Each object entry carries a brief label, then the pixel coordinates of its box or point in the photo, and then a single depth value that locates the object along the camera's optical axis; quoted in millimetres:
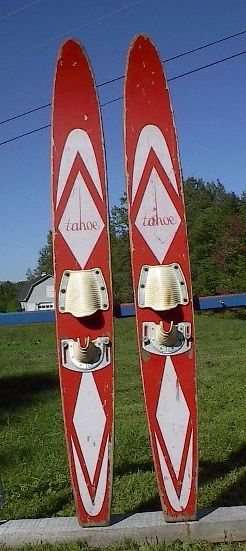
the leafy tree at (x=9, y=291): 51591
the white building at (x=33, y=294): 50094
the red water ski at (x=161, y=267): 3172
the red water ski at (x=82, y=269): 3197
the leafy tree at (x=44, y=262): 57000
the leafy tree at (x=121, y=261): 36562
